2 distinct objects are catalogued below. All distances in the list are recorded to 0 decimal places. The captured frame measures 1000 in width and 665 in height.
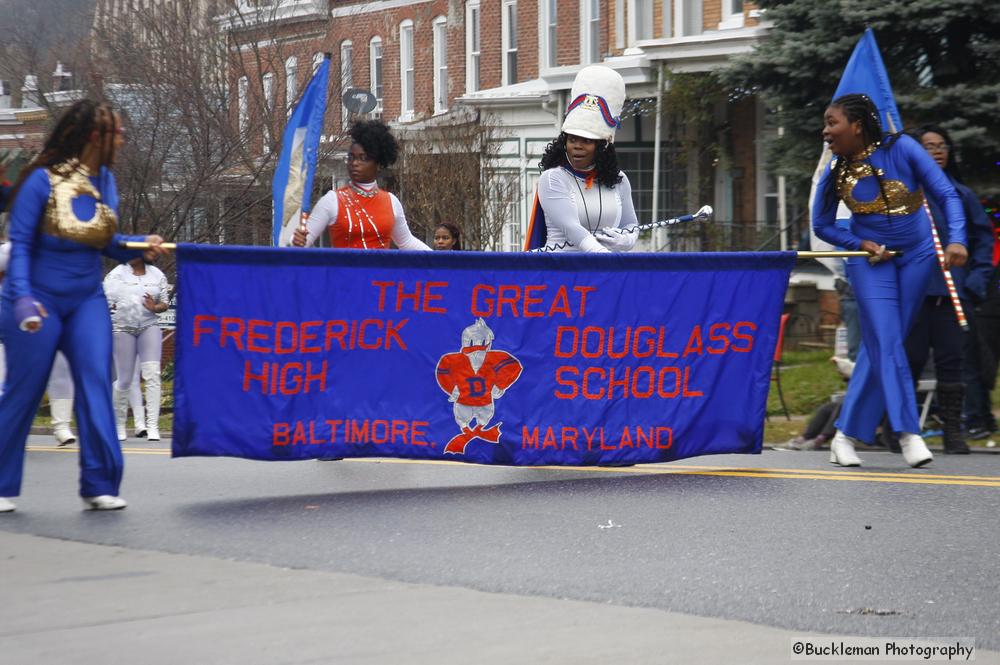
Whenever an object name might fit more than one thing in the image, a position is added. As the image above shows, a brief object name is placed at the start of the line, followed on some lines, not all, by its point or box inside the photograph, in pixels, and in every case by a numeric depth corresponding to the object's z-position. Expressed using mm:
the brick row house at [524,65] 27656
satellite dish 20016
